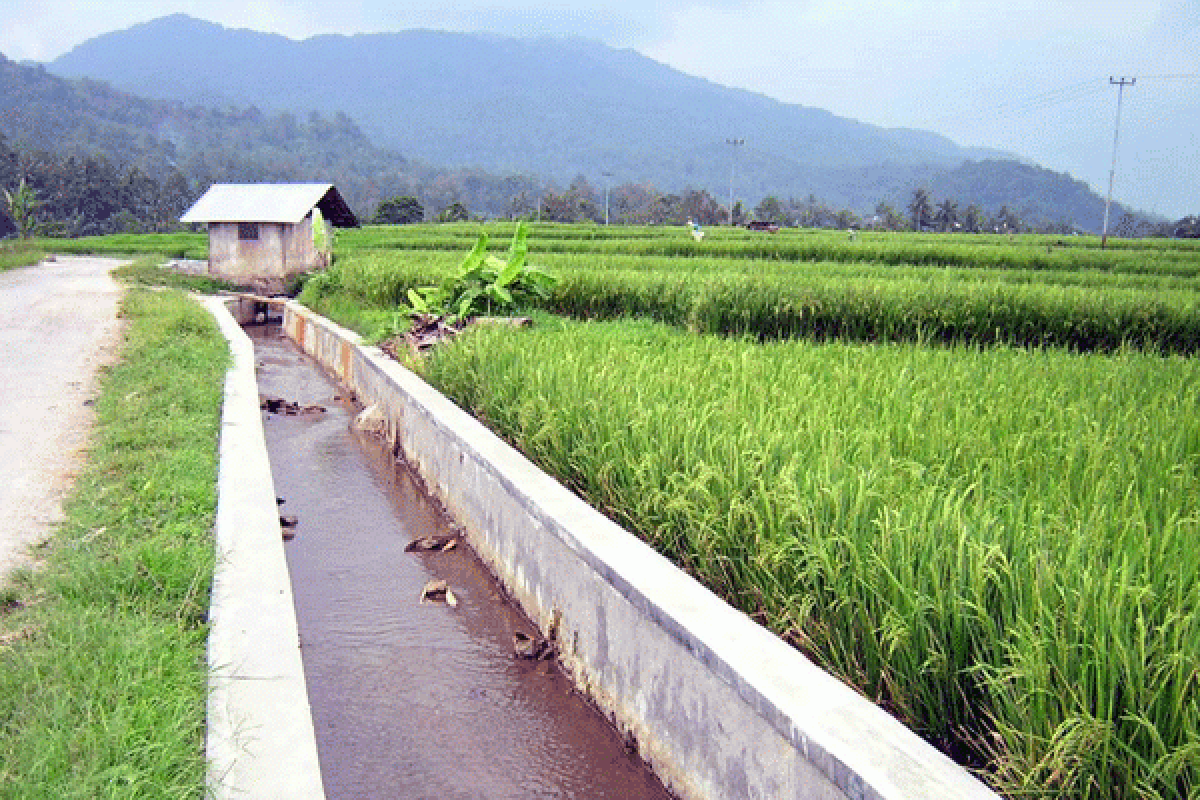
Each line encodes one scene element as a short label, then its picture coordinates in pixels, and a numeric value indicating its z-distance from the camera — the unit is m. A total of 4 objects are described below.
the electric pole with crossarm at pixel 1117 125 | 41.92
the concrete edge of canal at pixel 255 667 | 2.20
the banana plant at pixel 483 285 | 8.38
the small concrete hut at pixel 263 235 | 19.58
